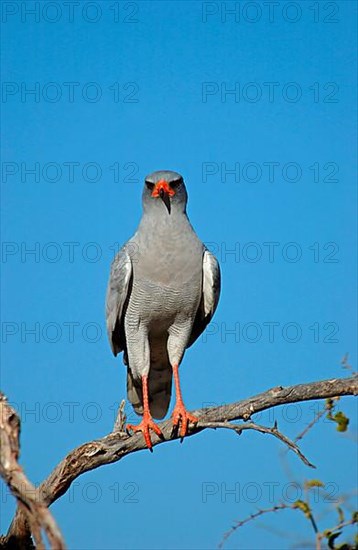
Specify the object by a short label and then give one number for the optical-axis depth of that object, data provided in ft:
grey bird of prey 52.70
